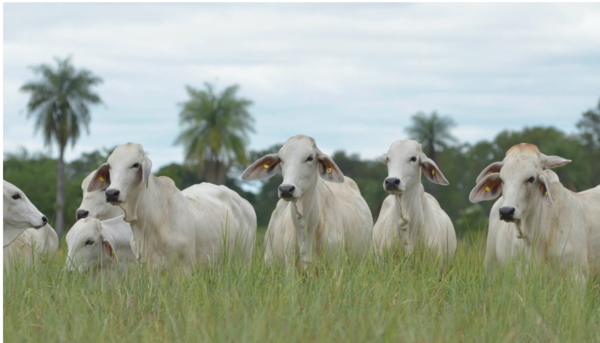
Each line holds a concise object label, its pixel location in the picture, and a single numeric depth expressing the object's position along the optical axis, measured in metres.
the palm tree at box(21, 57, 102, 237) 101.75
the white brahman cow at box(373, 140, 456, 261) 17.06
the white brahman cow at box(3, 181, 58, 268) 17.75
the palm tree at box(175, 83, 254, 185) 97.87
